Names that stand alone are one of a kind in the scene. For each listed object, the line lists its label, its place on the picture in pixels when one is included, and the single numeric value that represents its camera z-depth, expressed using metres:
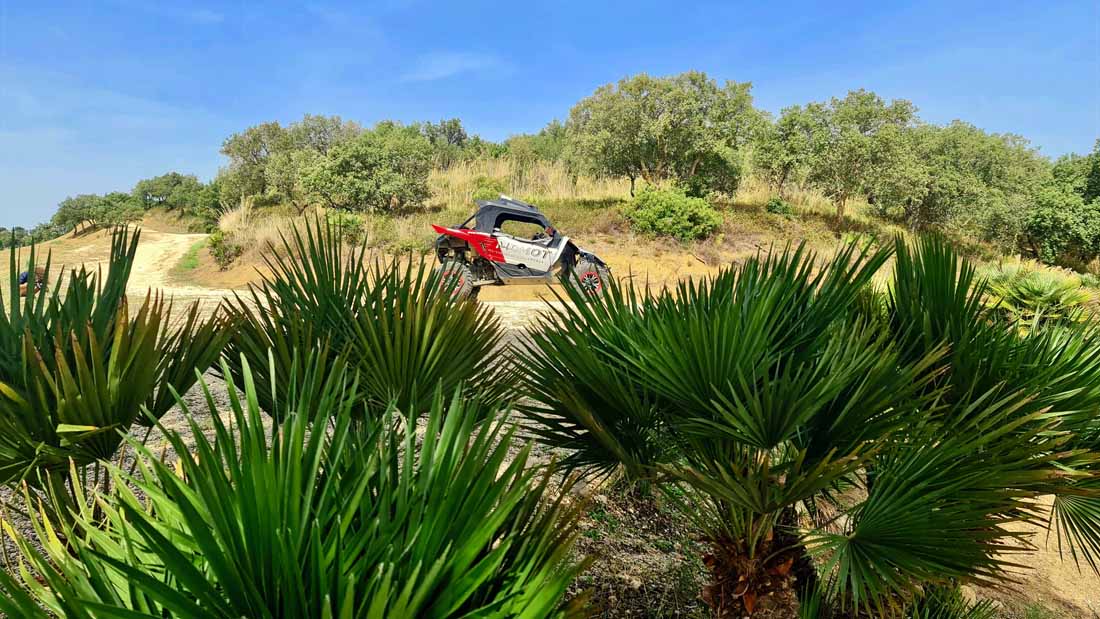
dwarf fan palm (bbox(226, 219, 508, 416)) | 2.17
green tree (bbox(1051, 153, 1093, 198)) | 22.05
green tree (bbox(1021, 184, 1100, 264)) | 18.35
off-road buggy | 10.38
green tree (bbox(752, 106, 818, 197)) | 18.91
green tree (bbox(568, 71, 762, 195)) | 17.22
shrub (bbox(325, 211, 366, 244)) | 14.47
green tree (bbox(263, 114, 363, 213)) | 21.67
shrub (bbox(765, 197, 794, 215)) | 19.06
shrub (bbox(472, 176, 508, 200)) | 18.86
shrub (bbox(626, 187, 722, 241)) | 15.51
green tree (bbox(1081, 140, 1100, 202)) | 21.77
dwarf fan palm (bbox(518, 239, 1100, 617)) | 1.61
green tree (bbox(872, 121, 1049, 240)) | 18.25
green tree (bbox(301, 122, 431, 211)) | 17.48
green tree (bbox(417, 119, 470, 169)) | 36.78
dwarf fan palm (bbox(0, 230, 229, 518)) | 1.58
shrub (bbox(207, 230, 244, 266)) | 15.33
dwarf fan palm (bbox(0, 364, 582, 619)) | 0.89
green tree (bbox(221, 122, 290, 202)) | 25.02
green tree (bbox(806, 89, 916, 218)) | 17.53
